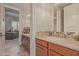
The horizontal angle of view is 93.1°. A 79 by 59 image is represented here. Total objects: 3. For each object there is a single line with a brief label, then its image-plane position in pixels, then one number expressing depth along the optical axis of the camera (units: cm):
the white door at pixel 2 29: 172
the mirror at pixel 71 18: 166
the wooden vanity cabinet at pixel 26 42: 176
